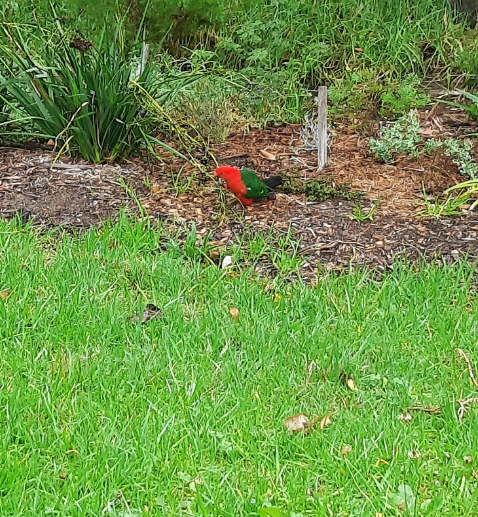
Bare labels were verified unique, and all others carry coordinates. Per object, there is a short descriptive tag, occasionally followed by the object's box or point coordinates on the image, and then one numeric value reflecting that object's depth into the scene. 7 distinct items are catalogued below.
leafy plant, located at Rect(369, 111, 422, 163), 9.37
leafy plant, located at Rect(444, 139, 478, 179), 8.68
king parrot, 7.68
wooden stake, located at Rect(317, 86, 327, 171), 8.52
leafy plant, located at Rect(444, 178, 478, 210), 7.87
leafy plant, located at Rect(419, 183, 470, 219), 7.84
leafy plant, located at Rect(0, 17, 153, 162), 8.41
